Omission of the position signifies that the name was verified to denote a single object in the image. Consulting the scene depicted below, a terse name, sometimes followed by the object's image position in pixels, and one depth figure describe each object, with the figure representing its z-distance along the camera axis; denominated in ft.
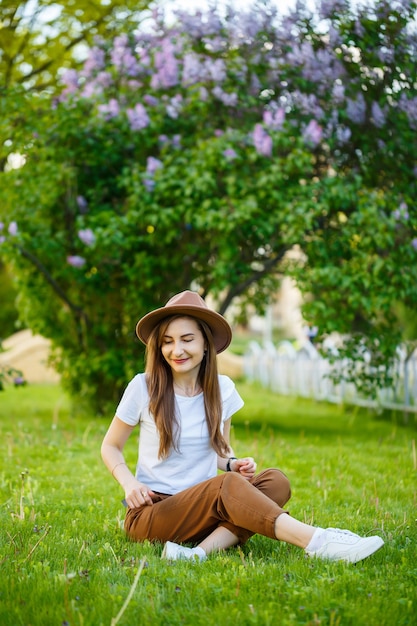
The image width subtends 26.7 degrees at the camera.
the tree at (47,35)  41.06
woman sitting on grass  12.00
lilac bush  24.70
